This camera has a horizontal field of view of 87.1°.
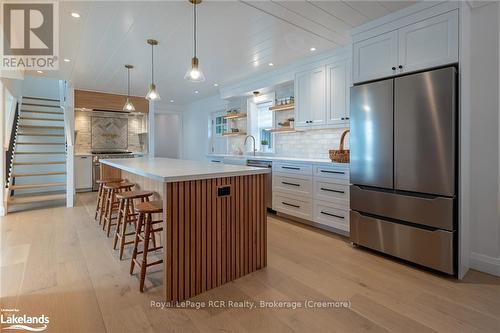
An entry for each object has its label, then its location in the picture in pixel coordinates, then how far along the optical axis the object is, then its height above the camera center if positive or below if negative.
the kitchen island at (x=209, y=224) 1.91 -0.50
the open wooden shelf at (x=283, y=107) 4.60 +1.00
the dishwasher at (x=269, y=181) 4.34 -0.31
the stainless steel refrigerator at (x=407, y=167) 2.30 -0.04
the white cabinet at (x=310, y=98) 3.96 +1.01
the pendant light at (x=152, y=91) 3.39 +0.95
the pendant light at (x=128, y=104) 4.35 +0.97
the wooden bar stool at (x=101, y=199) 3.89 -0.56
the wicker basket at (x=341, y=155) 3.41 +0.10
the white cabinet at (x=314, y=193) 3.30 -0.42
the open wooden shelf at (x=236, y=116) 5.93 +1.08
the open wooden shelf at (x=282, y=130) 4.62 +0.60
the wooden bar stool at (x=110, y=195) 3.41 -0.44
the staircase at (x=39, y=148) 5.14 +0.35
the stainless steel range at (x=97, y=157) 6.55 +0.15
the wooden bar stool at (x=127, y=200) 2.68 -0.42
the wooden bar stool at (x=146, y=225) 2.08 -0.51
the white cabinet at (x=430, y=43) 2.31 +1.11
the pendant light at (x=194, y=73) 2.59 +0.89
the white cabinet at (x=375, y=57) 2.69 +1.13
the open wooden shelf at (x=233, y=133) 6.01 +0.68
